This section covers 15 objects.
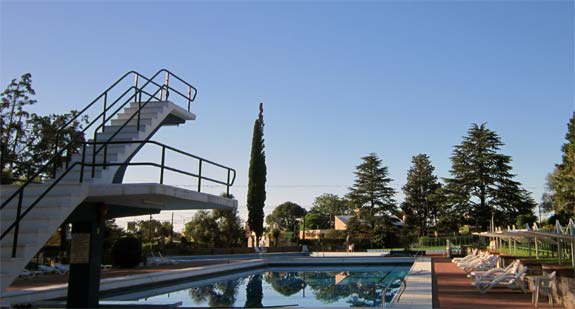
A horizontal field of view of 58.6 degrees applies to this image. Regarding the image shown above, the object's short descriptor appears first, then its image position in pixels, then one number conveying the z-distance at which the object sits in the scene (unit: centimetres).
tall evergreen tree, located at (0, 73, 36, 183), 2292
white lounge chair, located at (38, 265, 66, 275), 1747
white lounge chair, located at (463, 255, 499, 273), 1541
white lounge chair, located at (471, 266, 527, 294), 1148
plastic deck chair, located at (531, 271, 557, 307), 971
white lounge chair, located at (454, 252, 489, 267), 1713
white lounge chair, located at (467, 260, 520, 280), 1184
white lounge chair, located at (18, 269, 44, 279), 1597
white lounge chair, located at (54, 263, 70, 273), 1778
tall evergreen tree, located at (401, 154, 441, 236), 5712
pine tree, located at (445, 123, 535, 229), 4928
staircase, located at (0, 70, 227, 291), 680
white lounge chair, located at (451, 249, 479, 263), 1982
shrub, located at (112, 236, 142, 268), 2062
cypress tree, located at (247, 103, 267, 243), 4250
